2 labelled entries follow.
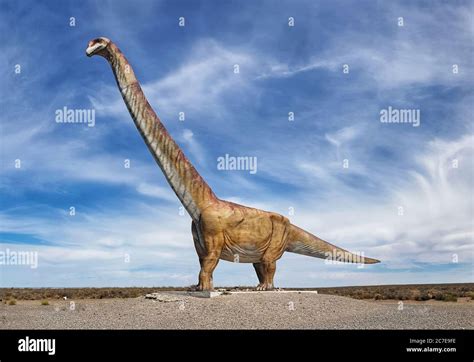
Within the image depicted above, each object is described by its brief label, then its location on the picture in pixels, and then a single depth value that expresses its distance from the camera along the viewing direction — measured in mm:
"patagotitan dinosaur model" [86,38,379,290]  18359
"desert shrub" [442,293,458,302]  30531
